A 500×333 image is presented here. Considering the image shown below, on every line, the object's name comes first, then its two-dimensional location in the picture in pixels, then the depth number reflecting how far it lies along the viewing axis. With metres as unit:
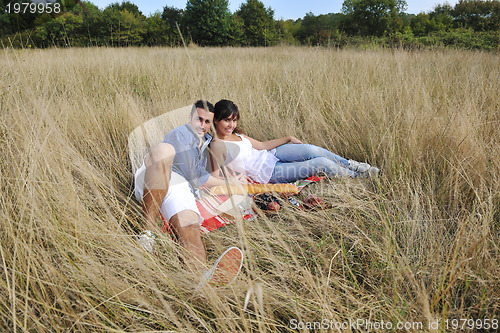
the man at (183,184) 1.45
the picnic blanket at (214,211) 2.03
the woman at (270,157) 2.68
